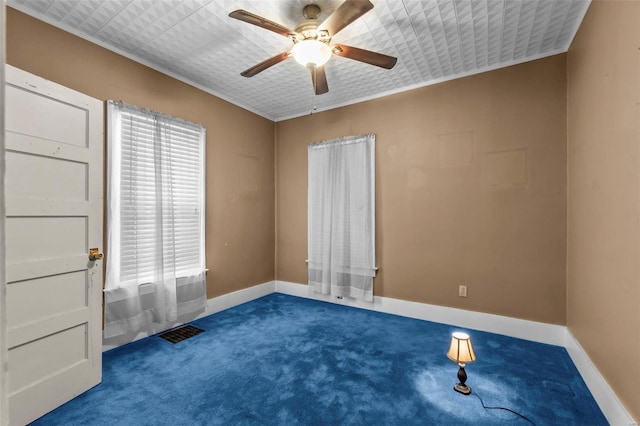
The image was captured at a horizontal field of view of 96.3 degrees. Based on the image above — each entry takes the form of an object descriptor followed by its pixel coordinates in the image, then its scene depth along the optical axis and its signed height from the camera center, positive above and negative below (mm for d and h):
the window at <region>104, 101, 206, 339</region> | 2695 -74
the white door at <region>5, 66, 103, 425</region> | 1732 -182
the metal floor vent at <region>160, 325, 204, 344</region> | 2924 -1275
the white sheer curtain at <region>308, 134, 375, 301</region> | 3816 -44
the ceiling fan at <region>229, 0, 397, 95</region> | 1869 +1281
